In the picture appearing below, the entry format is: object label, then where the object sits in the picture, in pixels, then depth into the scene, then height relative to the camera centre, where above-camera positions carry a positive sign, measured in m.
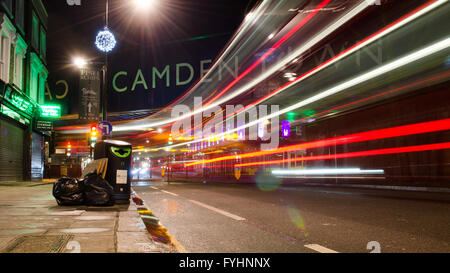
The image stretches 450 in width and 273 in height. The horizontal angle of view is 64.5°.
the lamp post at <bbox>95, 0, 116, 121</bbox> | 14.45 +4.61
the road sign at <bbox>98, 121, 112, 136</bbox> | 13.04 +1.15
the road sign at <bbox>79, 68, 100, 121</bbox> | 14.09 +2.65
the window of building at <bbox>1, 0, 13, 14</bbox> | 17.34 +7.84
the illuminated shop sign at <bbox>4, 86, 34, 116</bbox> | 17.32 +3.18
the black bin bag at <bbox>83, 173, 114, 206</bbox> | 7.46 -0.66
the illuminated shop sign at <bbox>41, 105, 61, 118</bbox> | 24.12 +3.32
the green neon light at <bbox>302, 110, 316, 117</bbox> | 14.23 +1.77
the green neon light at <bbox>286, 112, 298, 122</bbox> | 14.99 +1.75
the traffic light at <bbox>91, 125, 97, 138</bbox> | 15.82 +1.27
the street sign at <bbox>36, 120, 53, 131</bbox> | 23.30 +2.30
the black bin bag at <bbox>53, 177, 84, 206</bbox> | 7.46 -0.67
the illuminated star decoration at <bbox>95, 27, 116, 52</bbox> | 14.52 +4.82
